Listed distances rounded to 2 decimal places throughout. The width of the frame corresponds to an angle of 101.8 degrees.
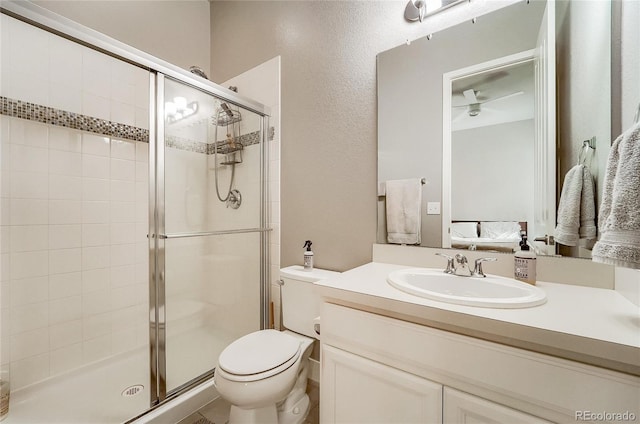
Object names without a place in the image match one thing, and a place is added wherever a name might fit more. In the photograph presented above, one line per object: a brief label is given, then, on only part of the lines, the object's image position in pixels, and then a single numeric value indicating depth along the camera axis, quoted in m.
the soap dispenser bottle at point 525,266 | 0.96
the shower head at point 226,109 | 1.69
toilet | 1.04
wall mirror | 0.95
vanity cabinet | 0.59
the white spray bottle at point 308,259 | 1.58
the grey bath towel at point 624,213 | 0.57
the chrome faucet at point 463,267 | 1.02
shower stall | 1.29
